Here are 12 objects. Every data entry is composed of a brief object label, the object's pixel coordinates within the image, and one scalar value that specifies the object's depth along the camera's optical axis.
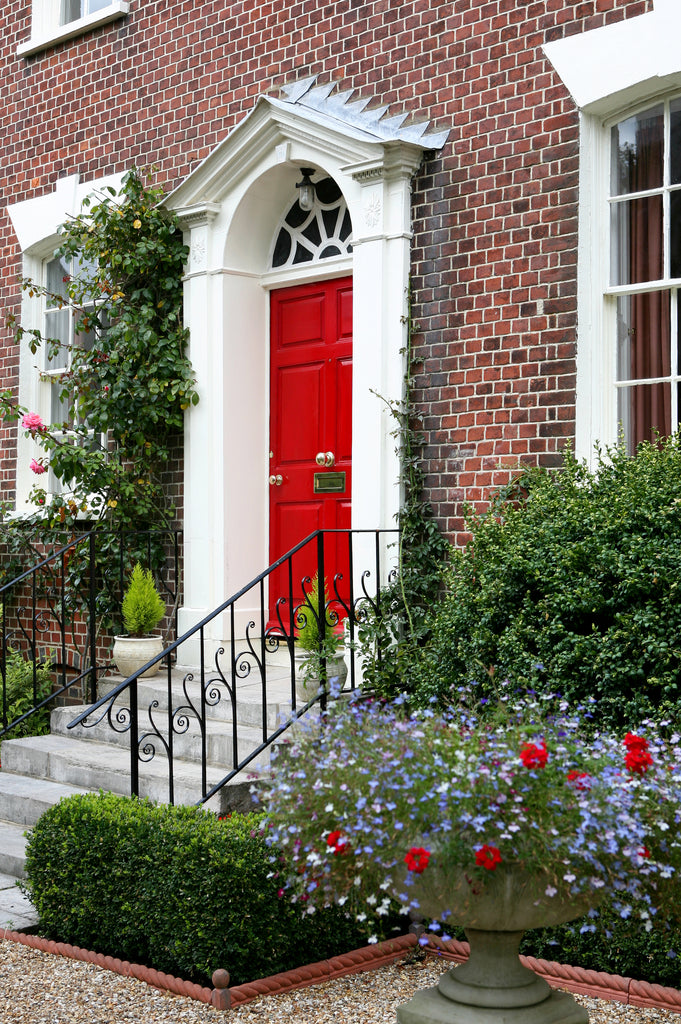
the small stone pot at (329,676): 6.01
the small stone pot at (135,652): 7.52
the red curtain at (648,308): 5.92
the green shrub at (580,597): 4.48
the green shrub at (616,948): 4.11
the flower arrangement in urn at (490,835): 3.22
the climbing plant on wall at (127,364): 7.92
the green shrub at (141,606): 7.55
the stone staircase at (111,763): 5.80
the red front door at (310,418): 7.44
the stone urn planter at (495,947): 3.26
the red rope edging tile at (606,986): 4.11
